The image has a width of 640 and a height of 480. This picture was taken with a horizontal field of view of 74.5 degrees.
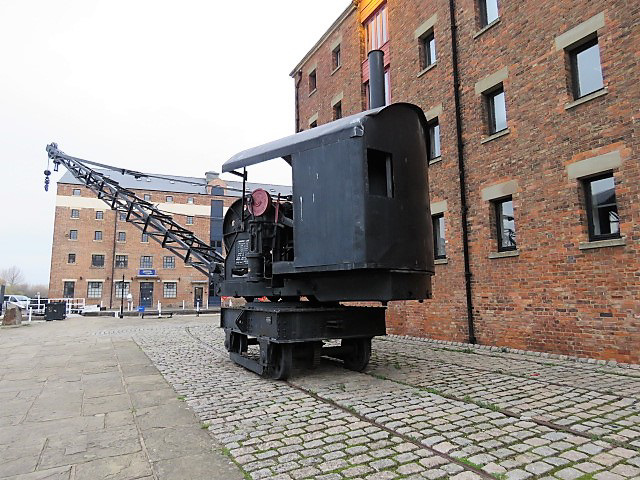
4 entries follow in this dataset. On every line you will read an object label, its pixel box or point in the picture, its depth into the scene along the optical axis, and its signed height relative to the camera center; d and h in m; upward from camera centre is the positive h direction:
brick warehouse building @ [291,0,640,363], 7.15 +2.32
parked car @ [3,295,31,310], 31.25 -0.64
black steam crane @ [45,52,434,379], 5.26 +0.67
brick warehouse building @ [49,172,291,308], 41.12 +3.37
